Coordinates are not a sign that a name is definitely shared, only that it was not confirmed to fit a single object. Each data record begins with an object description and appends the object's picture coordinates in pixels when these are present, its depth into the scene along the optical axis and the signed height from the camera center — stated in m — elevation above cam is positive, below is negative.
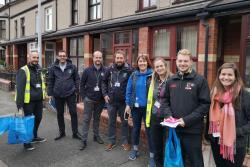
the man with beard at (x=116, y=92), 3.32 -0.36
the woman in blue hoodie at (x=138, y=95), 2.93 -0.37
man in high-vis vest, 3.46 -0.33
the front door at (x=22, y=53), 15.32 +1.48
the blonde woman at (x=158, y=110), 2.60 -0.52
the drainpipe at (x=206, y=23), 5.09 +1.43
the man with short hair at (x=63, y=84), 3.72 -0.24
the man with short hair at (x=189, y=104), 2.17 -0.36
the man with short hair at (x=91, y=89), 3.57 -0.32
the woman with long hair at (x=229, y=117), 1.97 -0.46
